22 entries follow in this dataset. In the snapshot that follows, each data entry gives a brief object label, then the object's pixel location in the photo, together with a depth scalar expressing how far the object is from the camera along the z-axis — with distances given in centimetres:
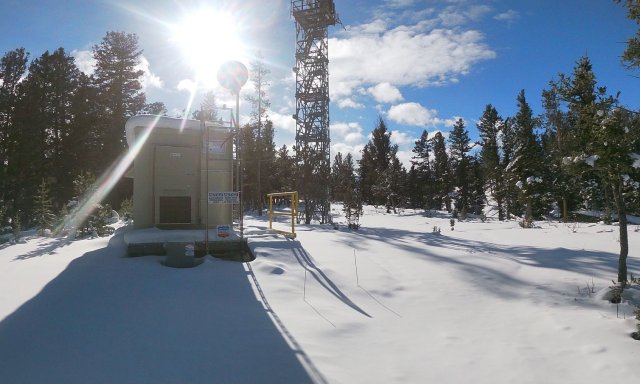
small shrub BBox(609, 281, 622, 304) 577
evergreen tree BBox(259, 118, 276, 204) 3711
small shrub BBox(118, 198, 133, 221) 2205
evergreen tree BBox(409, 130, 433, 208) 5506
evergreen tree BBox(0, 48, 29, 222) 2680
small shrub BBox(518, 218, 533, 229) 2048
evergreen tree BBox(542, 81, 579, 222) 3119
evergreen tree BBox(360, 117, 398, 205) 5378
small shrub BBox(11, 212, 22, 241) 1415
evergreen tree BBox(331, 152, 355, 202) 5056
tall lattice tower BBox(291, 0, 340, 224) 2472
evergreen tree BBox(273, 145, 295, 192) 4119
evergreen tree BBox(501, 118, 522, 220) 2970
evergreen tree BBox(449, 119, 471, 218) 4734
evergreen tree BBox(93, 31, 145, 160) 3331
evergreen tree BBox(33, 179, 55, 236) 1680
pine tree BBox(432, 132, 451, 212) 5050
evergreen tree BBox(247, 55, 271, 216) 3494
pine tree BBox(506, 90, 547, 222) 2773
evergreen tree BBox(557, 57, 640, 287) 588
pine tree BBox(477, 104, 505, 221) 3634
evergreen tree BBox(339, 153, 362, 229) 2266
